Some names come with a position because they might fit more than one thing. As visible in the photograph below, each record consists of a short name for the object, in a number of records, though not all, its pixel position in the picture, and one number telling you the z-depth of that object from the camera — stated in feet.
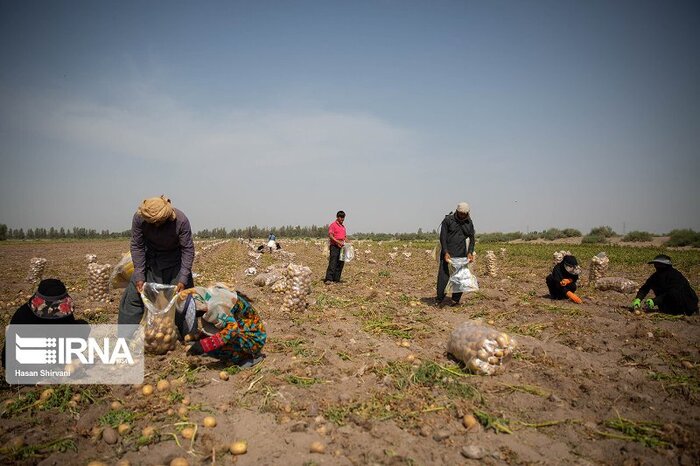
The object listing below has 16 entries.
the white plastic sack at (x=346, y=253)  36.88
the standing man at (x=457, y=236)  26.66
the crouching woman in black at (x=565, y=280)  27.71
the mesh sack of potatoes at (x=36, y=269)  39.14
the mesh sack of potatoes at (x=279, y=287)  31.22
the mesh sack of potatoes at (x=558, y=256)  44.46
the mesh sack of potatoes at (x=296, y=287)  25.00
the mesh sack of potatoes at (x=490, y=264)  47.77
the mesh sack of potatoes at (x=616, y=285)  35.32
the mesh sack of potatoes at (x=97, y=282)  29.17
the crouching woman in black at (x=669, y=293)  23.29
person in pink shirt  35.68
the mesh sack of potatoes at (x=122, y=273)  19.15
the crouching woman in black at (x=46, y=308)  14.05
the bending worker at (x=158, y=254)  16.02
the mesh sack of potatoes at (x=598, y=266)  38.68
